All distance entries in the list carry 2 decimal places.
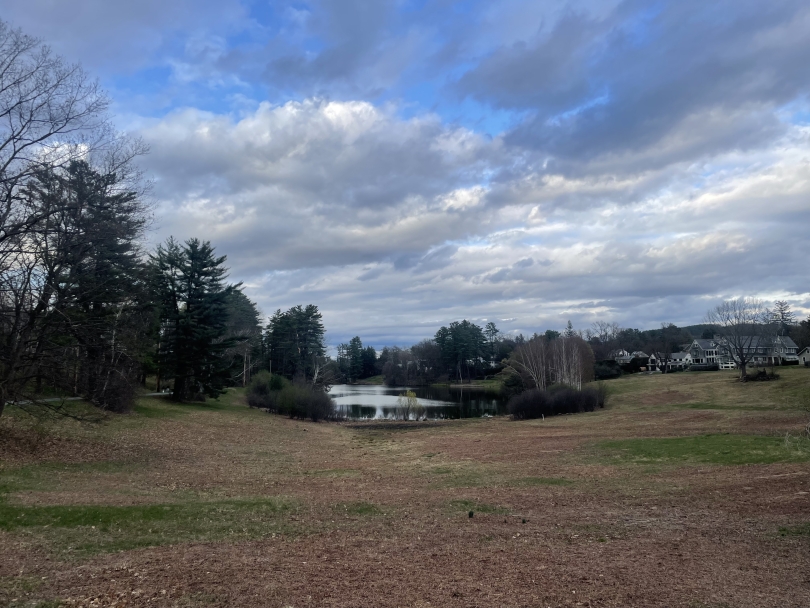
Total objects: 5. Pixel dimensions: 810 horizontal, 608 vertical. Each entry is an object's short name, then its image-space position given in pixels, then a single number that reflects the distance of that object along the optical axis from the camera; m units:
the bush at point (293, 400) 46.22
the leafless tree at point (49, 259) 14.57
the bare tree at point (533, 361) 59.77
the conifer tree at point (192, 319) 41.81
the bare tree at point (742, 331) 57.62
